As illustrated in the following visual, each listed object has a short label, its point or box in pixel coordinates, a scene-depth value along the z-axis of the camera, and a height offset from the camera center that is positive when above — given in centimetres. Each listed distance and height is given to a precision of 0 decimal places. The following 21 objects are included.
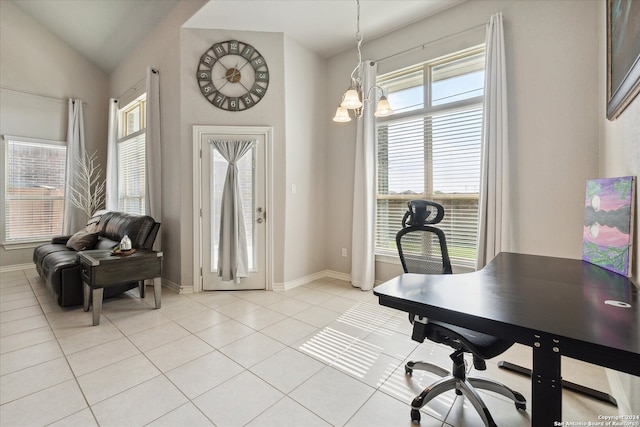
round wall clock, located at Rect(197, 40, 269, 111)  358 +170
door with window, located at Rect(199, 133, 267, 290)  360 +4
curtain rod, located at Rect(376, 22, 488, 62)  295 +191
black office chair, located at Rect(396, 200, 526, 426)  134 -63
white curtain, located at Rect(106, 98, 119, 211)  509 +90
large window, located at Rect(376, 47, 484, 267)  309 +73
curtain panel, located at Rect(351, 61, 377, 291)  366 +26
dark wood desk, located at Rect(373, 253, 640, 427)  81 -37
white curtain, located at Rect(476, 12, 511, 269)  269 +49
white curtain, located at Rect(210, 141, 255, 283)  357 -19
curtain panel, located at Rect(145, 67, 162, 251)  390 +77
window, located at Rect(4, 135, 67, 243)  477 +35
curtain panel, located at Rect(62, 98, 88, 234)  516 +99
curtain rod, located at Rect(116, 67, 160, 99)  400 +201
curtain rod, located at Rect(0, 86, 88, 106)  465 +197
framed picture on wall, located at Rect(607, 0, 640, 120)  129 +82
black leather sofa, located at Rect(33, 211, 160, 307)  302 -52
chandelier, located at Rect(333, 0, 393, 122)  197 +75
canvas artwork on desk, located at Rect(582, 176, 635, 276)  145 -9
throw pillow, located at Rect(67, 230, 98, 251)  385 -46
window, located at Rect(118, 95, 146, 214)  466 +88
